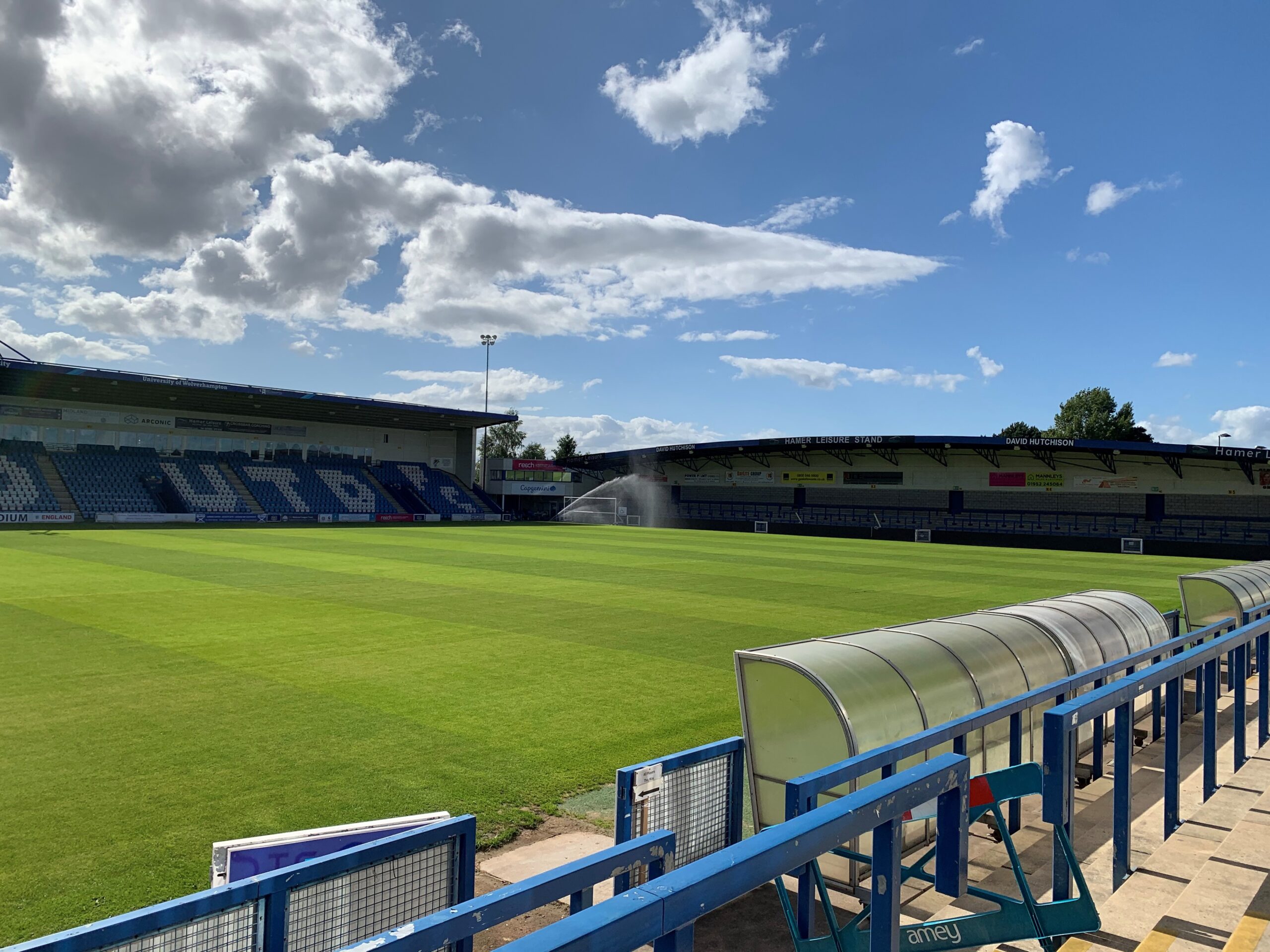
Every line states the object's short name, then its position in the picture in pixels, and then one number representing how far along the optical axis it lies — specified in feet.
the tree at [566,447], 431.02
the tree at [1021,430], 376.27
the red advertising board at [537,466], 252.83
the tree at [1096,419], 358.02
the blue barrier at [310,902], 9.83
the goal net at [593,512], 241.96
